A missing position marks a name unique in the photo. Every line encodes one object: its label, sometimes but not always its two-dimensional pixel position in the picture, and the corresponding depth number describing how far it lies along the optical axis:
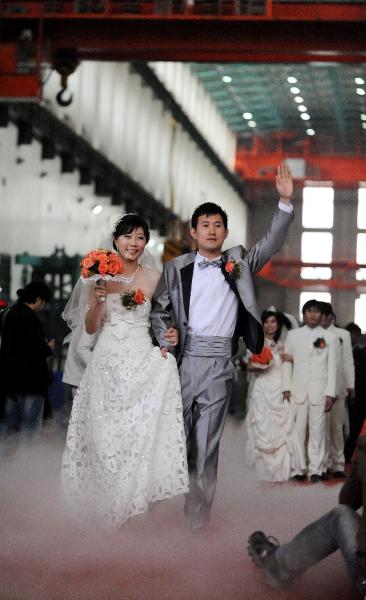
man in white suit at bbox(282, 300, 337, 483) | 11.09
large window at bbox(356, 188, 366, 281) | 41.56
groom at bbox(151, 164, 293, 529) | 6.59
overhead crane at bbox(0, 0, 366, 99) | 13.95
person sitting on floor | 4.33
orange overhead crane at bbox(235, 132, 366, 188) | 38.97
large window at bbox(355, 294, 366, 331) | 43.44
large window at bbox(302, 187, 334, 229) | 42.01
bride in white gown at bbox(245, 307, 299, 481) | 10.71
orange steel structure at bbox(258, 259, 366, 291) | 40.94
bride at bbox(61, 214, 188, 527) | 6.38
